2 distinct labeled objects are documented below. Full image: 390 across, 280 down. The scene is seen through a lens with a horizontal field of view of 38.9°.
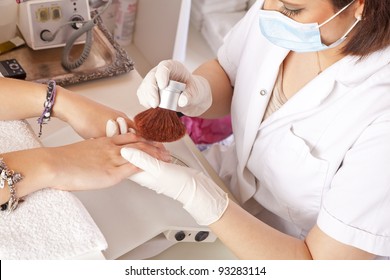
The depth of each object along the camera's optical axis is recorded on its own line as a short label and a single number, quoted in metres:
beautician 1.18
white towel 1.04
